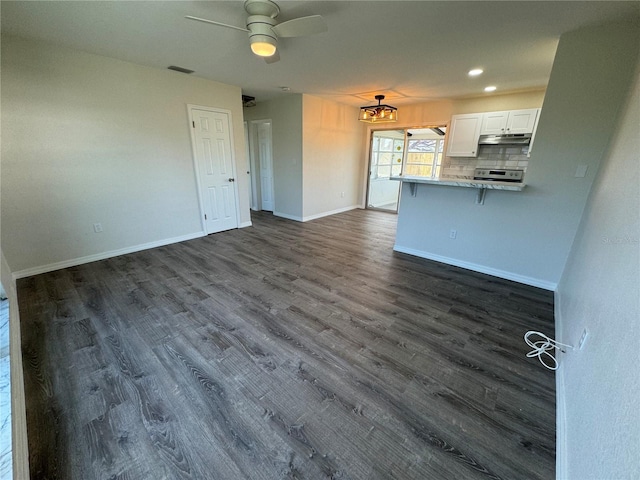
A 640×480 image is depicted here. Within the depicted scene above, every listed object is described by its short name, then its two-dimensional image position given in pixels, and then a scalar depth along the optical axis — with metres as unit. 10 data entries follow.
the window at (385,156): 6.81
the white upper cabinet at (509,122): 4.23
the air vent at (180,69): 3.41
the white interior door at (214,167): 4.09
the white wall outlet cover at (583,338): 1.39
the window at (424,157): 5.64
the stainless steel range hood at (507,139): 4.29
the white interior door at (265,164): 5.88
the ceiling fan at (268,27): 1.88
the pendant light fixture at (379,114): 4.18
